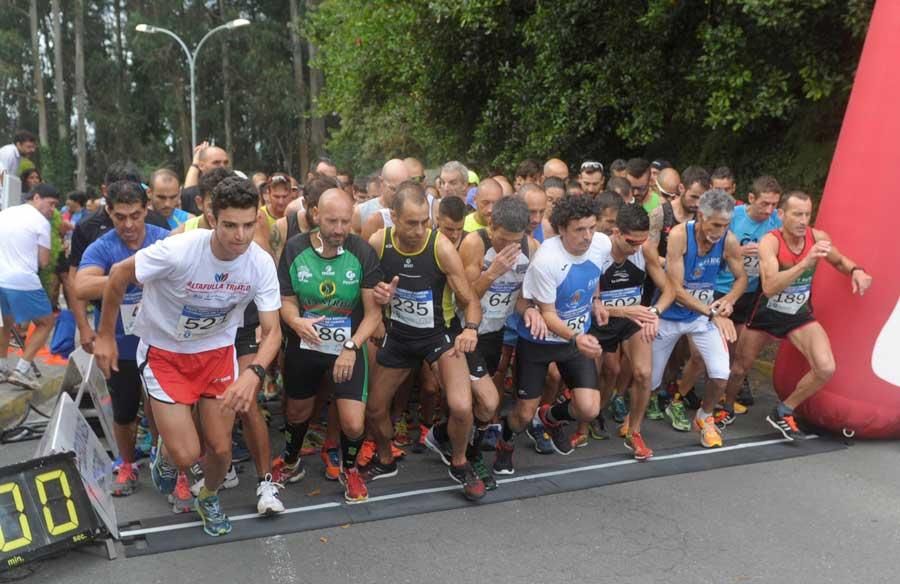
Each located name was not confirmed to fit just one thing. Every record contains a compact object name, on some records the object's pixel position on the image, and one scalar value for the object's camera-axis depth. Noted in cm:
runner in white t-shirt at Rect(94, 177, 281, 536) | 390
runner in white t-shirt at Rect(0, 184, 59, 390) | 687
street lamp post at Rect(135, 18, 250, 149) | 2356
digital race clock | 379
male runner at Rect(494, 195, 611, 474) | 499
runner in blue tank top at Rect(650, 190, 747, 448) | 572
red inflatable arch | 553
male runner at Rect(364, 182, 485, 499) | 473
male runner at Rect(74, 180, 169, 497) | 454
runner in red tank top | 558
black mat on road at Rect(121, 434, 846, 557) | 434
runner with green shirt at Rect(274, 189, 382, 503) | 457
